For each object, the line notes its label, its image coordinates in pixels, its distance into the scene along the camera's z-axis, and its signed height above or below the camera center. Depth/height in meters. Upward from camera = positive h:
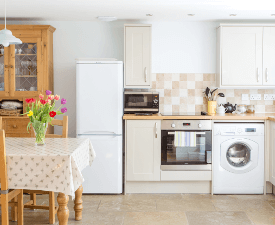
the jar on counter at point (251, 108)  4.14 -0.04
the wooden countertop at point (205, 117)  3.59 -0.15
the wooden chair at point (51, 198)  2.72 -0.90
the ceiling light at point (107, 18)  3.89 +1.13
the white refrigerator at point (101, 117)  3.58 -0.15
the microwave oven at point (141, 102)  3.90 +0.03
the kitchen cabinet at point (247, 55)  3.87 +0.65
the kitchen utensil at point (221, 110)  3.96 -0.07
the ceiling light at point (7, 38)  2.45 +0.55
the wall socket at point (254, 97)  4.22 +0.11
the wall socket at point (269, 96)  4.22 +0.13
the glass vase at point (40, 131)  2.49 -0.23
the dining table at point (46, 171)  2.10 -0.48
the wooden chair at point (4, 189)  2.10 -0.62
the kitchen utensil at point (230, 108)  4.12 -0.04
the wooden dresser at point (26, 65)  3.80 +0.50
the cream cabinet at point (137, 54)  3.87 +0.66
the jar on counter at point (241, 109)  4.07 -0.06
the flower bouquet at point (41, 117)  2.48 -0.11
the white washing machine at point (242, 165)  3.63 -0.68
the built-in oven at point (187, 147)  3.63 -0.52
